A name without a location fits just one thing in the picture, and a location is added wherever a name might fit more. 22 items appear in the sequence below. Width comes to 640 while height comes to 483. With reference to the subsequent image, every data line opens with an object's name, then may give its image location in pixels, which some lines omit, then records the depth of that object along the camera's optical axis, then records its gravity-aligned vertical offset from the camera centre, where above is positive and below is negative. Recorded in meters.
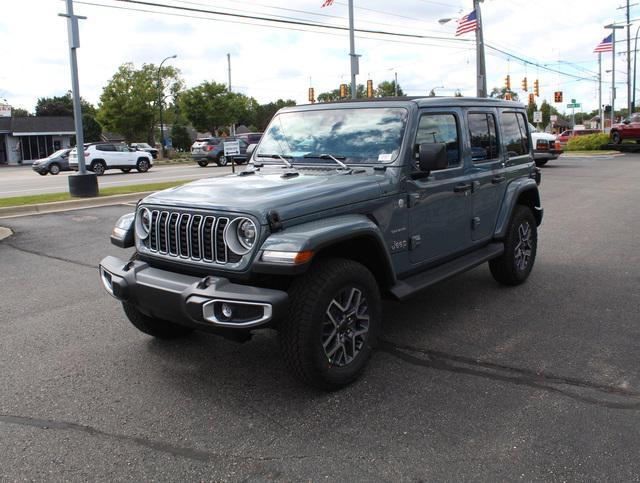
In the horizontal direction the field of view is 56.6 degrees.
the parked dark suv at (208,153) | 32.69 +0.93
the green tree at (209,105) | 56.34 +6.17
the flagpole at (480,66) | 28.88 +4.57
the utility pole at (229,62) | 62.31 +11.28
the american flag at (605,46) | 34.12 +6.15
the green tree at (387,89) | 76.94 +9.90
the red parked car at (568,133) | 50.16 +2.16
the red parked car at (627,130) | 30.47 +1.21
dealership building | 53.44 +3.72
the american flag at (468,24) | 27.58 +6.31
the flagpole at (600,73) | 53.38 +7.19
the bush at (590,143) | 34.34 +0.68
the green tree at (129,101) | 54.81 +6.75
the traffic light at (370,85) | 38.38 +5.07
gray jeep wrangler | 3.49 -0.43
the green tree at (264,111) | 108.22 +10.78
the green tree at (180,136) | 75.12 +4.51
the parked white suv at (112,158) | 28.33 +0.80
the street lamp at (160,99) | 55.10 +7.08
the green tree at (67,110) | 82.69 +10.55
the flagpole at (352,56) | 25.89 +4.69
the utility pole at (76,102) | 14.36 +1.82
